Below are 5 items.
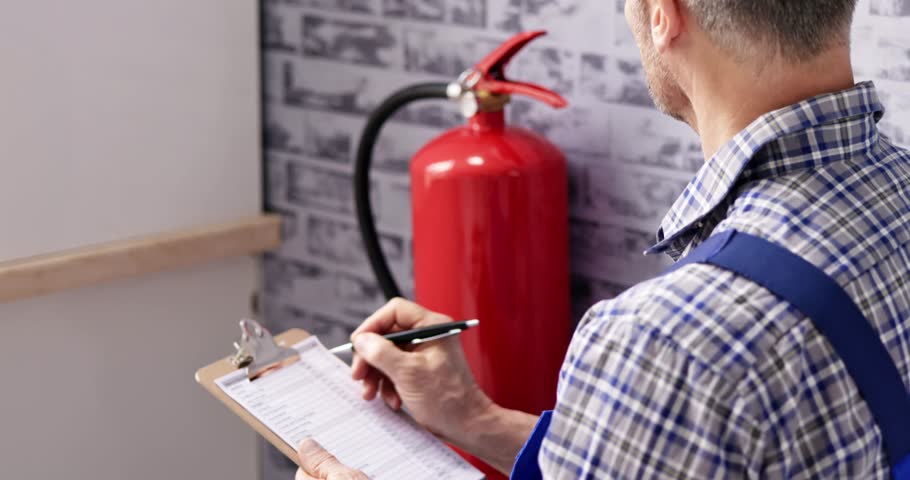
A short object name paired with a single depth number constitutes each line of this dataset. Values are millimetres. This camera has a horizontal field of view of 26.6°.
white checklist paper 1772
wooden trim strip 2083
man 1426
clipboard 1789
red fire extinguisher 1966
